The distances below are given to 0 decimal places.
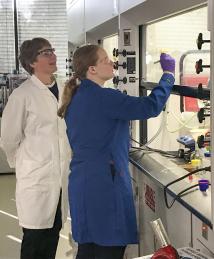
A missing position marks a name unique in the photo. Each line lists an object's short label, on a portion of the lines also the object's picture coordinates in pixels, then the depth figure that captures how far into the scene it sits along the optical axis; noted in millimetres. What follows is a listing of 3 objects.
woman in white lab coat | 2375
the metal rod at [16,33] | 6066
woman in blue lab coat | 1924
